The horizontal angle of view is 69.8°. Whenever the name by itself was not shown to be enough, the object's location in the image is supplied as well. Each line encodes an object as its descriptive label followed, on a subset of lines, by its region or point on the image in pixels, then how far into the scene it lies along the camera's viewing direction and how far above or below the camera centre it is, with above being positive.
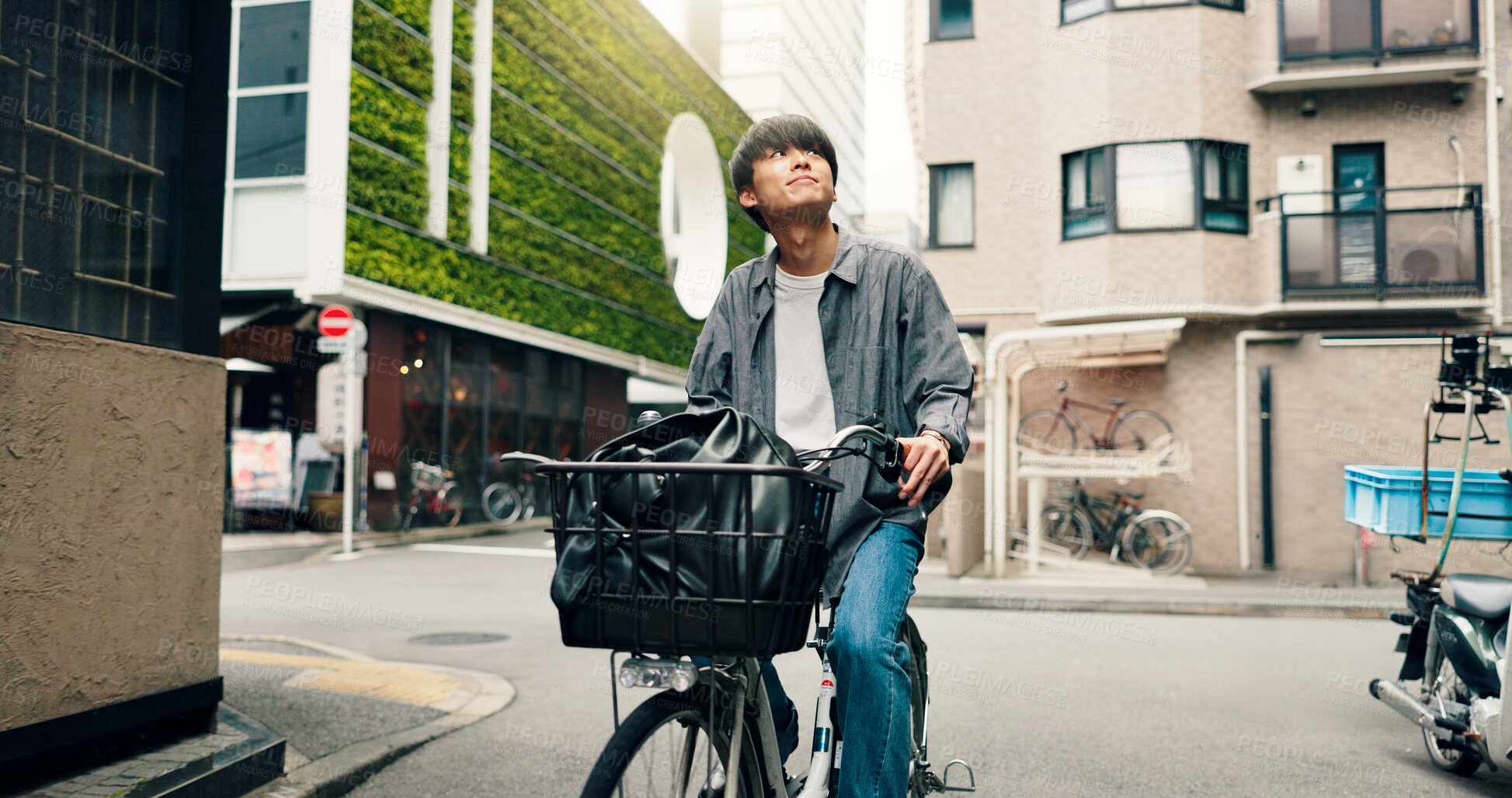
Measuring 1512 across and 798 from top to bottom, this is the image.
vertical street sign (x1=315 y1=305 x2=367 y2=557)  13.91 +1.30
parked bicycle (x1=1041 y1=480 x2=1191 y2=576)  13.40 -0.92
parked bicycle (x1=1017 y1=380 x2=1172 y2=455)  14.73 +0.42
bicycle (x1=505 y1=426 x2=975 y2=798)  1.79 -0.31
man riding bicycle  2.36 +0.24
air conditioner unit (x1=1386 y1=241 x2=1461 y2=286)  14.25 +2.61
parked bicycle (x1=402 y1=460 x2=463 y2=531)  18.17 -0.78
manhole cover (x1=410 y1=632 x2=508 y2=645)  7.55 -1.34
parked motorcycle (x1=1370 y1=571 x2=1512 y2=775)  3.90 -0.80
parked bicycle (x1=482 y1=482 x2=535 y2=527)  20.11 -1.01
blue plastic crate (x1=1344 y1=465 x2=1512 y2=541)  4.30 -0.15
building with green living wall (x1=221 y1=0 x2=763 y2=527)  16.69 +4.17
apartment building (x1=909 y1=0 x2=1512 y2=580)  14.28 +3.13
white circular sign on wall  30.89 +6.93
